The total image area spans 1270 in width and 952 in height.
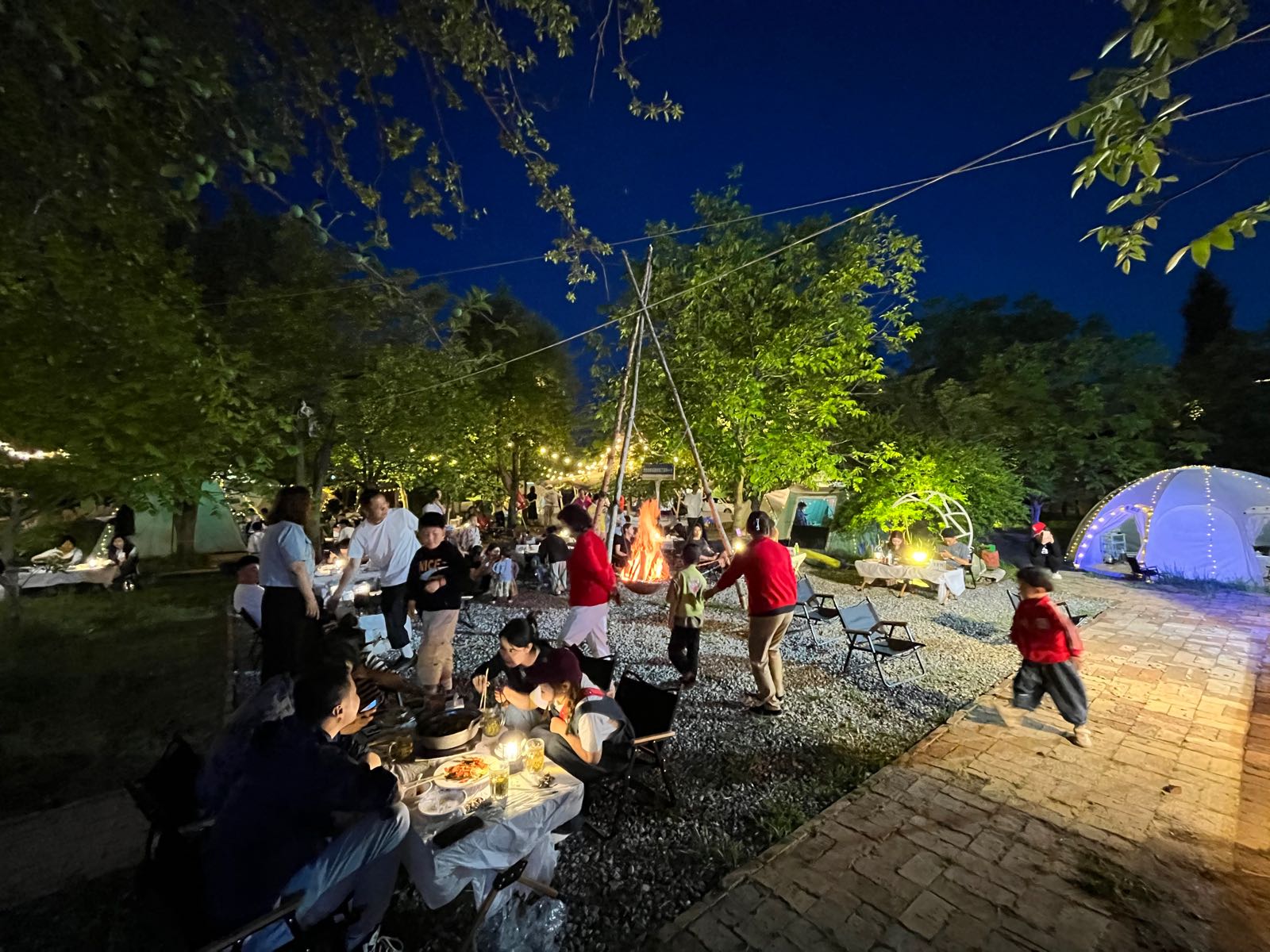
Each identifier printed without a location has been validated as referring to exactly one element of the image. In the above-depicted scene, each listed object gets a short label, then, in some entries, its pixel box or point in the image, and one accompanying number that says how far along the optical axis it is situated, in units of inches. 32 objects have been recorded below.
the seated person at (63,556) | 435.8
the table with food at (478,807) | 98.3
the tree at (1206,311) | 1295.5
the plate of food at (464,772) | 112.7
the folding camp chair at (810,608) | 324.2
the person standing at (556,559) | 448.8
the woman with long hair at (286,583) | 193.2
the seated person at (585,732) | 127.8
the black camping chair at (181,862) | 85.3
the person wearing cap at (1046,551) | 503.2
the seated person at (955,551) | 471.8
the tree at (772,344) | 513.7
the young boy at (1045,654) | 205.6
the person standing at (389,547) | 243.0
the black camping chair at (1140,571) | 538.0
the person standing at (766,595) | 215.9
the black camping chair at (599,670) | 184.4
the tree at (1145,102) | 82.2
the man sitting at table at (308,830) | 85.9
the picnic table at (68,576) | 405.1
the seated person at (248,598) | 257.8
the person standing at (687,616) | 251.8
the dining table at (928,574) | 444.5
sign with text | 441.1
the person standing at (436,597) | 214.4
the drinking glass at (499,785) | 109.8
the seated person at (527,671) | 143.6
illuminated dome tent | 487.8
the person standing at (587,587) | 212.5
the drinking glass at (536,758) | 119.4
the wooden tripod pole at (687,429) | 305.9
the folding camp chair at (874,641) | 265.9
